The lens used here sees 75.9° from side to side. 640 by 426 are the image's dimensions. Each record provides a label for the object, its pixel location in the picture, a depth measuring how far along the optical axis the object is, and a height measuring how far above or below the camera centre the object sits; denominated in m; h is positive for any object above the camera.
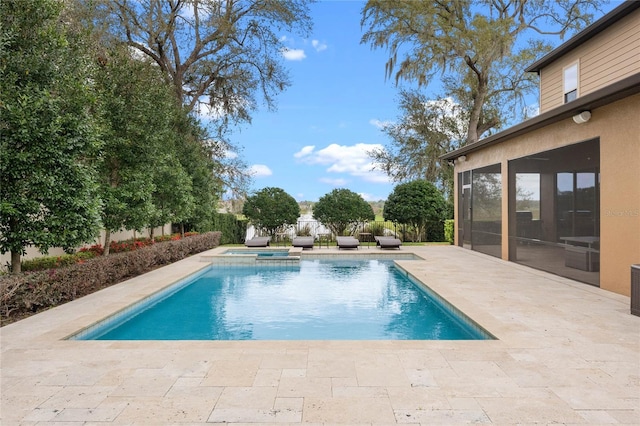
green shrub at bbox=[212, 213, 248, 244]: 18.64 -0.31
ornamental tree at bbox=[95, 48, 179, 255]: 9.02 +1.82
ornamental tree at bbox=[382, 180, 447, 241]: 17.78 +0.75
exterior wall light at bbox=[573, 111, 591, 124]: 7.48 +1.93
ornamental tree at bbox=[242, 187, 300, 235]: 18.86 +0.58
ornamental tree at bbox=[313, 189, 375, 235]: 18.95 +0.50
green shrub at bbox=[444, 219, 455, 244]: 17.46 -0.38
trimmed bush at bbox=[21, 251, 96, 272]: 7.43 -0.81
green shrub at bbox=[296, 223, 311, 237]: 19.75 -0.45
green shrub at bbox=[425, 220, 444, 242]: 18.58 -0.41
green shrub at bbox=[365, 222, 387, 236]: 19.55 -0.34
